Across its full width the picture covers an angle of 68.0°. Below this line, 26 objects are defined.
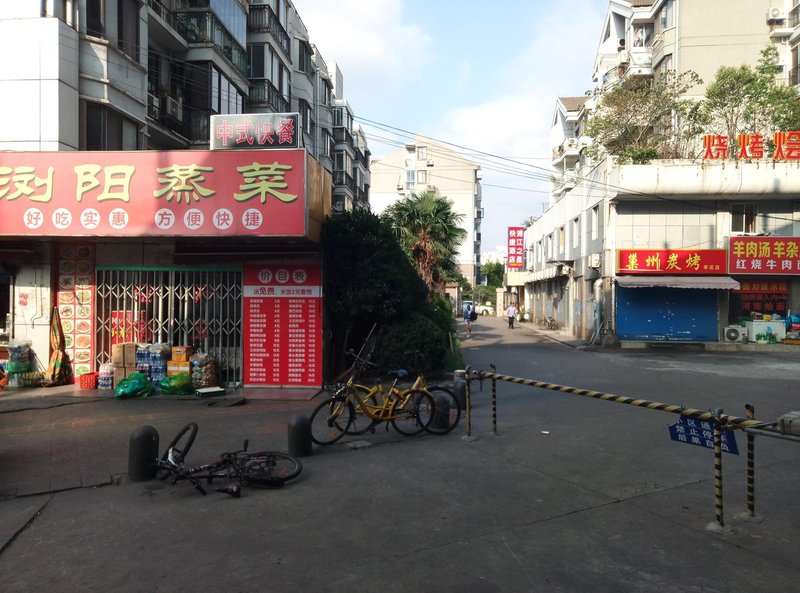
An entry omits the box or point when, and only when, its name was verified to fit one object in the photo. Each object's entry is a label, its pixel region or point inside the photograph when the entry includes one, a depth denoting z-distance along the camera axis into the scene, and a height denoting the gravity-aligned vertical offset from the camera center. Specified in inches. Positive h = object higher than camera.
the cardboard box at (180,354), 466.0 -41.8
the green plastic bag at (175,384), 455.2 -63.9
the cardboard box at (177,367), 462.6 -51.7
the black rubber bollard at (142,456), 253.9 -66.9
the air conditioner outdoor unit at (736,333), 921.5 -47.4
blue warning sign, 195.2 -44.9
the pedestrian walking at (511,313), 1453.0 -27.3
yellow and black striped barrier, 191.8 -40.1
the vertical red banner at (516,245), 1923.0 +185.3
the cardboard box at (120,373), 467.8 -57.2
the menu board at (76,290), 477.1 +8.5
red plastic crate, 466.6 -63.3
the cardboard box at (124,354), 466.3 -42.2
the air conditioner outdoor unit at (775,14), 1127.0 +549.6
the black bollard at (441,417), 336.5 -65.9
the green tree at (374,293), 476.1 +7.1
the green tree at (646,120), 991.6 +313.4
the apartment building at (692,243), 906.7 +94.7
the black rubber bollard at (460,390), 362.0 -54.0
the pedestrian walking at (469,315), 1217.9 -27.6
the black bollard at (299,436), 290.2 -66.2
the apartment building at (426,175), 2746.1 +600.3
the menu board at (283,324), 468.4 -18.2
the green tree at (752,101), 956.0 +330.7
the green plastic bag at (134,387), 441.9 -64.6
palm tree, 861.6 +112.2
